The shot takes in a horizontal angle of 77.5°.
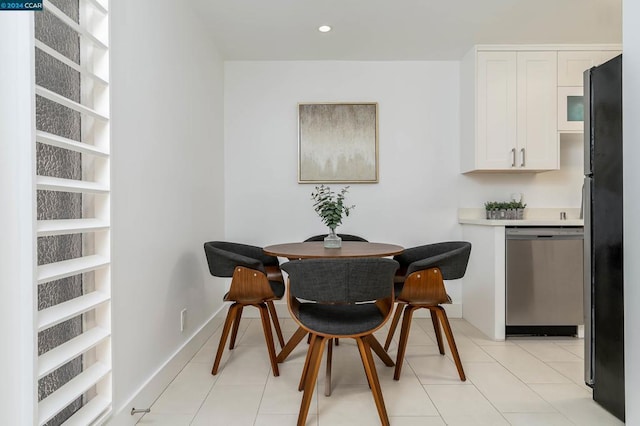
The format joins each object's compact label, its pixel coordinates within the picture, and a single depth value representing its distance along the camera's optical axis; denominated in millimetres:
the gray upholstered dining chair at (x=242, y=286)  2504
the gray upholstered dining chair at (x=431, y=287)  2434
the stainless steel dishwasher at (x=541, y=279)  3275
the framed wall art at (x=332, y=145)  3930
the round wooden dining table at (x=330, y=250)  2399
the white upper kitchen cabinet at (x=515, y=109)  3600
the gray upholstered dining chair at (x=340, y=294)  1855
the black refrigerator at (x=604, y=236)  1960
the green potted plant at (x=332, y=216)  2824
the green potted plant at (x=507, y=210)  3732
